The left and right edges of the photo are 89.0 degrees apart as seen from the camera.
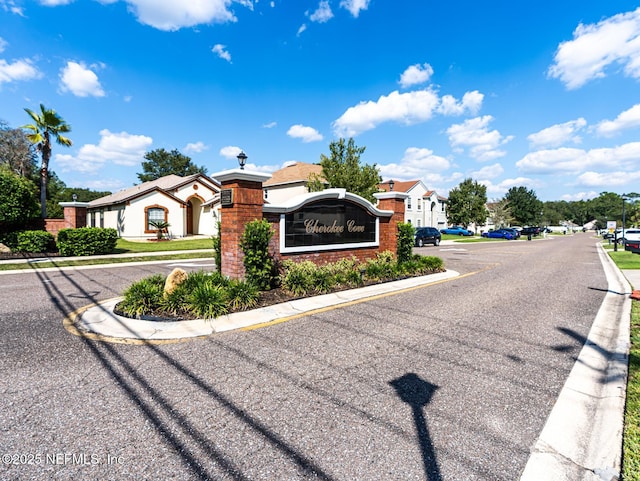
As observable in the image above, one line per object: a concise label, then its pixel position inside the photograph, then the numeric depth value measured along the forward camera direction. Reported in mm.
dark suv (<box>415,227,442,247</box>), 27859
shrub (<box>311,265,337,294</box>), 8391
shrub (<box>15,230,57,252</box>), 15289
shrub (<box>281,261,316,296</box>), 8032
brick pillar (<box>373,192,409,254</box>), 12000
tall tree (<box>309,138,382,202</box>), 21406
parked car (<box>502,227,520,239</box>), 46312
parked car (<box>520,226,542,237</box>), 54941
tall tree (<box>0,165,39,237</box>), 15016
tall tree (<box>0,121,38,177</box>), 39156
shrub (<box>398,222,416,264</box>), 12109
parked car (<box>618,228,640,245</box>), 26858
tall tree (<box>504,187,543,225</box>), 71212
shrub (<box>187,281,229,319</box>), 6191
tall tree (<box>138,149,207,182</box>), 65812
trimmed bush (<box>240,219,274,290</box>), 7613
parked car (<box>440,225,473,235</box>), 53594
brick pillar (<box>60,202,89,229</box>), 16906
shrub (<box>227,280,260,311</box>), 6748
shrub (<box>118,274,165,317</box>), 6285
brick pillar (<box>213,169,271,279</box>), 7812
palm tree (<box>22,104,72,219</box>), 22969
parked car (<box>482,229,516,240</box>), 46156
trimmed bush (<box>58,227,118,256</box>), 15742
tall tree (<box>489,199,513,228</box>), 57562
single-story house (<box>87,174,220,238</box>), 26766
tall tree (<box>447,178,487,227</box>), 47844
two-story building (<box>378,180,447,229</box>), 48219
